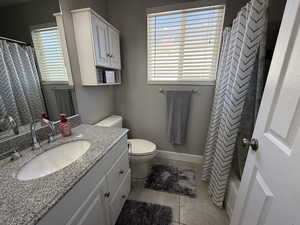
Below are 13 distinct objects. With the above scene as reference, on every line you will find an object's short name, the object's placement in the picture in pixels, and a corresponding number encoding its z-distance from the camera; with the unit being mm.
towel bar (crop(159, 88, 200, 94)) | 1897
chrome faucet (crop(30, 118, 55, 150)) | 927
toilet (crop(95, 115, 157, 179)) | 1571
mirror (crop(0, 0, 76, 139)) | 851
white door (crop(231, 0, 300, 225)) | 472
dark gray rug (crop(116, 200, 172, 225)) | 1213
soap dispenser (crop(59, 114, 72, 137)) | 1115
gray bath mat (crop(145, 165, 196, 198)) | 1577
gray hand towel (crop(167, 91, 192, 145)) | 1810
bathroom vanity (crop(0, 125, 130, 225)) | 493
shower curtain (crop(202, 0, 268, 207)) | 927
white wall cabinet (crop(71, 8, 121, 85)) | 1238
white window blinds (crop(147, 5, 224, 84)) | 1578
